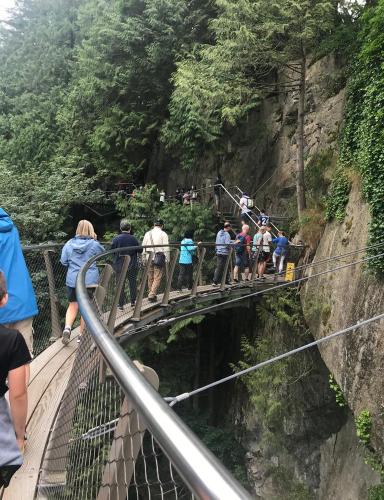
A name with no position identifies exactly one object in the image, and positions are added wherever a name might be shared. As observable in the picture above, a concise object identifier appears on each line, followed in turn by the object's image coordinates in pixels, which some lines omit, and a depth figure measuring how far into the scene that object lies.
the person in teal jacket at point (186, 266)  8.96
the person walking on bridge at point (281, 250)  11.70
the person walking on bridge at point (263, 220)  13.39
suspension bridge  0.79
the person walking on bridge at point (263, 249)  11.65
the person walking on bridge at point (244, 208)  14.66
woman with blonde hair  4.96
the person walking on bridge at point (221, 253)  9.97
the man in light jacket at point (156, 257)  7.57
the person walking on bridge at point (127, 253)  6.23
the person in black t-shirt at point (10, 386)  1.78
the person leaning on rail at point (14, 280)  2.70
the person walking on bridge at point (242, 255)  10.46
